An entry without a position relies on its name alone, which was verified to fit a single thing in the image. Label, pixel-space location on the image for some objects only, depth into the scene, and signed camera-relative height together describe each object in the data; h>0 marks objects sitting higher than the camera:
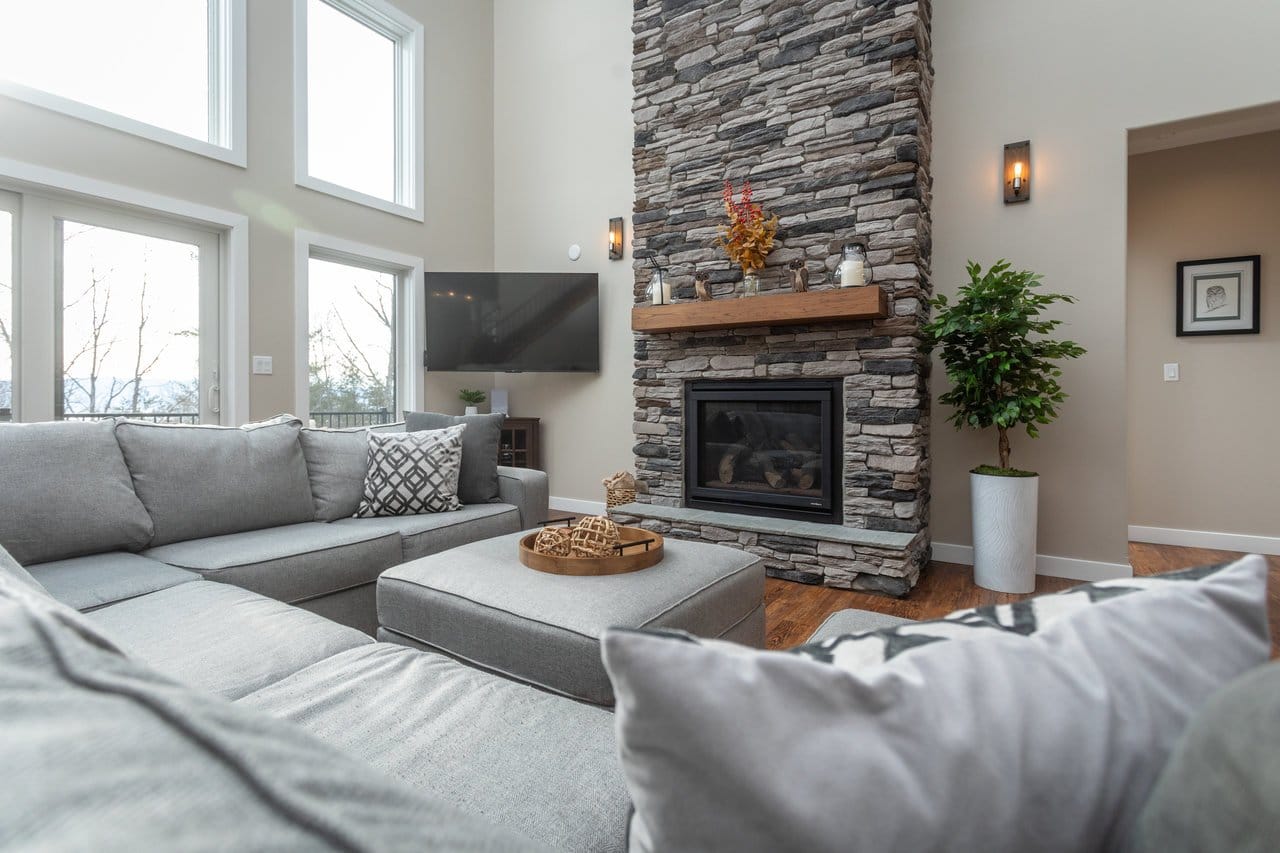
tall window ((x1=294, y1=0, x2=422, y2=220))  3.98 +2.17
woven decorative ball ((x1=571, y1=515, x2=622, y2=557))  1.71 -0.37
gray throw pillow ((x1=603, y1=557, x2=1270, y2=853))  0.32 -0.18
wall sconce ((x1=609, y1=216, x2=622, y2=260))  4.50 +1.27
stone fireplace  3.04 +0.73
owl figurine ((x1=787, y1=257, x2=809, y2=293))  3.23 +0.70
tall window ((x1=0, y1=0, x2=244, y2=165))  2.90 +1.79
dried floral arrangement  3.37 +0.98
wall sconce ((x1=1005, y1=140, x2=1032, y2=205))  3.13 +1.22
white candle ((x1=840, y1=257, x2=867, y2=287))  3.03 +0.69
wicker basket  4.04 -0.57
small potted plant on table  4.85 +0.10
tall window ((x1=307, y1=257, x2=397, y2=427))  4.12 +0.47
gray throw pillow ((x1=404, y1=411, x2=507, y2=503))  2.89 -0.23
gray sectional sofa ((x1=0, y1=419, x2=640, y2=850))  0.29 -0.45
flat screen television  4.58 +0.67
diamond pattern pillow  2.61 -0.28
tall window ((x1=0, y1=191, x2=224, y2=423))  2.94 +0.51
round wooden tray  1.66 -0.42
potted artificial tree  2.77 +0.12
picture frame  3.51 +0.67
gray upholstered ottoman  1.36 -0.49
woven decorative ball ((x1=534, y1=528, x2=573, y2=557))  1.74 -0.38
